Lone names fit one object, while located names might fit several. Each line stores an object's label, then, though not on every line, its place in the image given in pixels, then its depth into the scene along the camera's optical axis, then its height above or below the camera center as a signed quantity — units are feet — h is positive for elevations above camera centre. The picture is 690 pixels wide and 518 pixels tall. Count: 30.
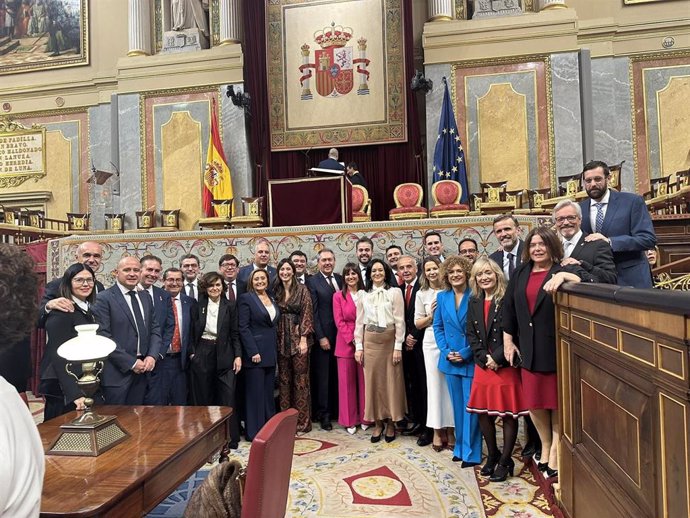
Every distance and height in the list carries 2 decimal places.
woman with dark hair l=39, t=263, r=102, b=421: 9.16 -1.03
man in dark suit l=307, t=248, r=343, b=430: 14.61 -2.35
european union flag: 27.50 +6.06
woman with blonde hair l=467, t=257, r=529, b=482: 10.31 -2.15
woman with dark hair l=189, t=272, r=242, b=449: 12.80 -1.92
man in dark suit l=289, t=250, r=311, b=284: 15.67 +0.14
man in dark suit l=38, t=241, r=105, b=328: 12.11 +0.37
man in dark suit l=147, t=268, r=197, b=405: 12.36 -1.85
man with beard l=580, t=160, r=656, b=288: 9.68 +0.69
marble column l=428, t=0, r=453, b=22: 29.53 +13.98
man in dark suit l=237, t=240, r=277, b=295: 15.58 +0.31
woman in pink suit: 14.02 -2.57
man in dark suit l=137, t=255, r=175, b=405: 11.89 -0.93
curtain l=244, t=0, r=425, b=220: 30.53 +6.70
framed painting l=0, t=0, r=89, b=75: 35.81 +16.31
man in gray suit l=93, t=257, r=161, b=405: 10.40 -1.26
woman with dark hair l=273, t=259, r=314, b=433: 14.06 -1.88
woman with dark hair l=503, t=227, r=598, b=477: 9.09 -1.09
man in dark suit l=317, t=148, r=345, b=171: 23.99 +4.63
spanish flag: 29.22 +5.28
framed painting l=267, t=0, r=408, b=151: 30.76 +11.30
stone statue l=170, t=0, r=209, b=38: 32.53 +15.61
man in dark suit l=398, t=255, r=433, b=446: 13.28 -2.44
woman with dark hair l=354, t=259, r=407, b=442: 13.12 -2.26
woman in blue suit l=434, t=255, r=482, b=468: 11.39 -1.90
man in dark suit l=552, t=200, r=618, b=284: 8.72 +0.21
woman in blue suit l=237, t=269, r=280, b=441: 13.29 -1.99
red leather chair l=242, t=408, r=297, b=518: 4.07 -1.59
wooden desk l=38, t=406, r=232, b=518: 4.90 -2.04
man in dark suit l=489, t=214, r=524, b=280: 13.11 +0.48
